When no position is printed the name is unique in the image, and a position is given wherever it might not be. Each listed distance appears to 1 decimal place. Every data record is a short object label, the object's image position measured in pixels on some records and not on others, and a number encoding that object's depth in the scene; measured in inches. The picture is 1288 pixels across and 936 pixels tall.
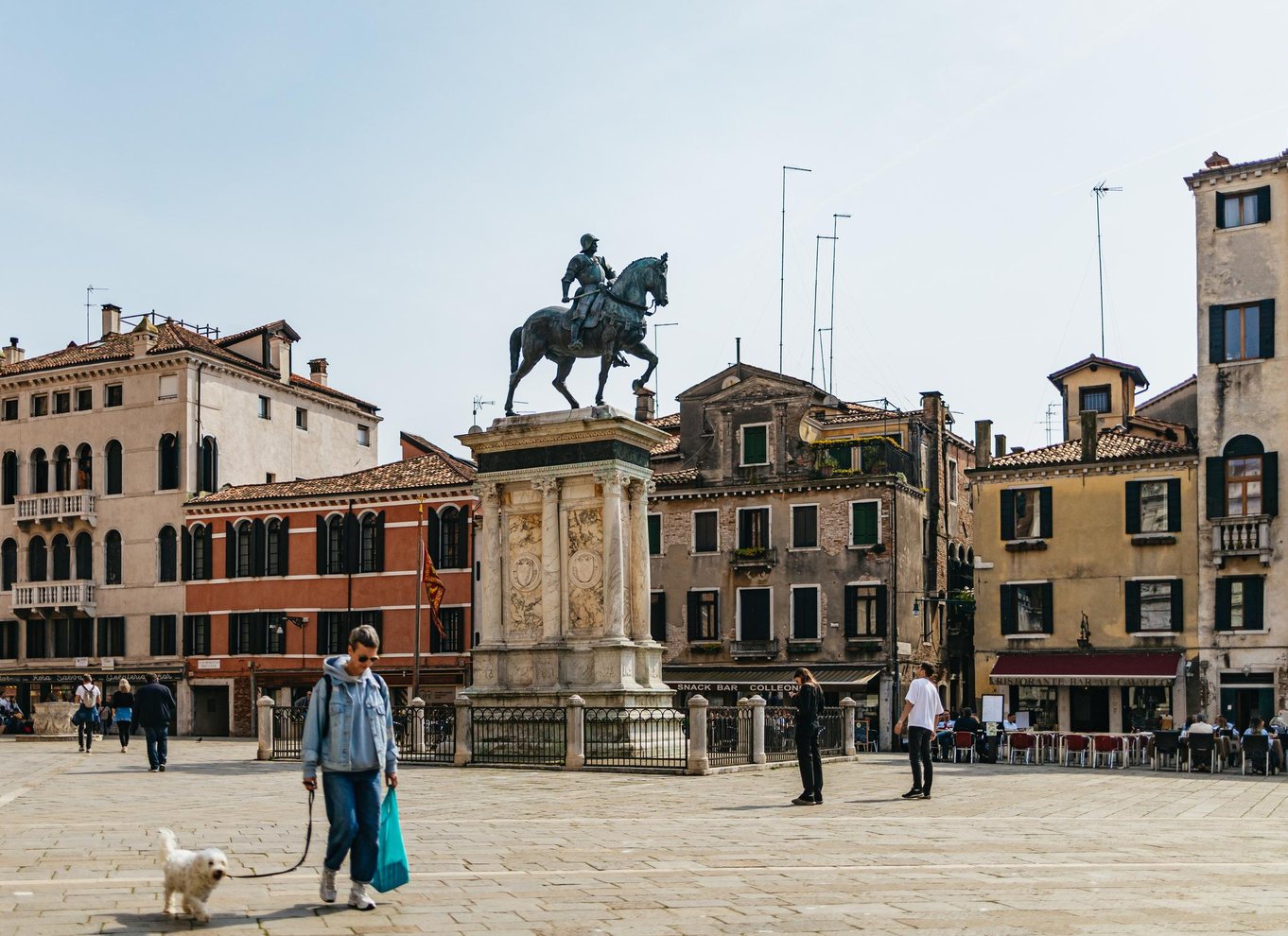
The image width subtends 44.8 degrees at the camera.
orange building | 2054.6
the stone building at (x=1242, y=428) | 1665.8
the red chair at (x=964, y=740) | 1322.6
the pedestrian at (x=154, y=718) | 1038.4
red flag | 1609.3
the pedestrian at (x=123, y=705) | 1310.3
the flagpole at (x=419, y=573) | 1915.6
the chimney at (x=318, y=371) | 2536.9
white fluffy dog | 353.1
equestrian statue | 1147.9
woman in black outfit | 725.9
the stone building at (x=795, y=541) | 1886.1
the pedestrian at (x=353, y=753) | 385.1
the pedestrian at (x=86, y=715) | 1429.6
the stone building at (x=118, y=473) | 2220.7
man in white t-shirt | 753.0
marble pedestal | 1085.8
